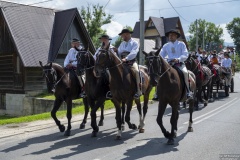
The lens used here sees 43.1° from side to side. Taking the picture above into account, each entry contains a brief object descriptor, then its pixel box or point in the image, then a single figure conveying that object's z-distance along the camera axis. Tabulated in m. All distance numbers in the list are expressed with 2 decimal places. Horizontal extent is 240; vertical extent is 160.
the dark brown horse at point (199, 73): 14.52
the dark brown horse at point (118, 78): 8.07
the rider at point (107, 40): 8.94
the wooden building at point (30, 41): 25.94
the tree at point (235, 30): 109.00
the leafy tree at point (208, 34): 93.12
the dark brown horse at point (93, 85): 8.90
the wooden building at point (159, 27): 57.66
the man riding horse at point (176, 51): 8.59
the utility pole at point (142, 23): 19.53
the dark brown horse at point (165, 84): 7.38
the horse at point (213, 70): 17.84
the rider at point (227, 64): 19.64
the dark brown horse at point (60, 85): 9.27
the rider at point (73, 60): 10.25
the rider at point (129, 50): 9.16
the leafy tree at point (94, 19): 43.16
